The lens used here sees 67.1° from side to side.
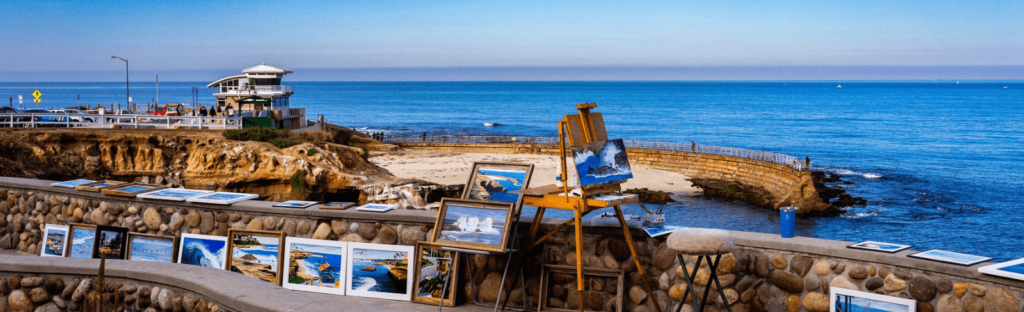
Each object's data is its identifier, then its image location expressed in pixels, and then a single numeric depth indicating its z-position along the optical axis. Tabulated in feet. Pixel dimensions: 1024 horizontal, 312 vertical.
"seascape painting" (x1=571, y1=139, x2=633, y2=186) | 20.94
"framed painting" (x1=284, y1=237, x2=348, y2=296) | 23.93
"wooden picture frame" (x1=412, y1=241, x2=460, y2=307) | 23.11
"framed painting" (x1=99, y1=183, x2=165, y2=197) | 26.08
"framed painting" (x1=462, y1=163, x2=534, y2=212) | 22.89
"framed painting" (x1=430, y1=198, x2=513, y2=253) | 20.86
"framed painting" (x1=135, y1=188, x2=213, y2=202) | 25.51
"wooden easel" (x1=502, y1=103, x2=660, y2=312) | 20.48
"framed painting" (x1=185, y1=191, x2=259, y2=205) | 25.17
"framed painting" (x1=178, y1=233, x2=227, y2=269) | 24.86
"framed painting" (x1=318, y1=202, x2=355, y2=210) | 24.61
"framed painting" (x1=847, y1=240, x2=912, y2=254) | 18.93
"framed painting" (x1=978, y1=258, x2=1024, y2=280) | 16.28
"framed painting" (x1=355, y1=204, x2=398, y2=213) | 24.17
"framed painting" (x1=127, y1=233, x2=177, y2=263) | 25.43
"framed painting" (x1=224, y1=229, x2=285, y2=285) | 24.52
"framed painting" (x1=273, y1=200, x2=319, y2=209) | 24.95
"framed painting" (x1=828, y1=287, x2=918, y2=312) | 18.02
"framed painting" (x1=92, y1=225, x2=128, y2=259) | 25.95
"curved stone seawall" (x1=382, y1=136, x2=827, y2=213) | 119.24
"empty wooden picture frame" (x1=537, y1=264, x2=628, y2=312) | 22.40
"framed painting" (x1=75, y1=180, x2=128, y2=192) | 26.58
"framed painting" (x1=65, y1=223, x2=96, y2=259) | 25.94
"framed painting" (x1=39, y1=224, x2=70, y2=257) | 26.35
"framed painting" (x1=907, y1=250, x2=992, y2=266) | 17.57
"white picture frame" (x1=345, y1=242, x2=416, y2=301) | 23.44
